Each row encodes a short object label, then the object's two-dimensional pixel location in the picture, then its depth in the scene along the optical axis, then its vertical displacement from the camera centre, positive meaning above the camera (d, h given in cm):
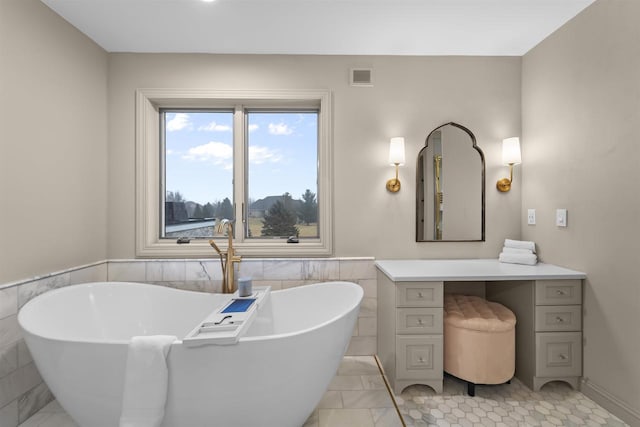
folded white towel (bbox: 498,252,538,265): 224 -33
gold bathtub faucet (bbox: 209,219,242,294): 230 -36
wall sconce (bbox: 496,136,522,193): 240 +46
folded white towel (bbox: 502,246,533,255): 230 -28
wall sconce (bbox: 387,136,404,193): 238 +45
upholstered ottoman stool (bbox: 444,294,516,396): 194 -83
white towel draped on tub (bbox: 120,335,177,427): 125 -67
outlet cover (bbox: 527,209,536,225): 239 -3
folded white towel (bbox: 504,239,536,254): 232 -23
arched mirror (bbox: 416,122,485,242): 250 +20
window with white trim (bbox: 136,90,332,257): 261 +34
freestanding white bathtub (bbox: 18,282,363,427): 128 -67
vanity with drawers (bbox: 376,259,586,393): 196 -69
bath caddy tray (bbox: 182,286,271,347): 127 -55
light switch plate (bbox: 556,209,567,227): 210 -3
